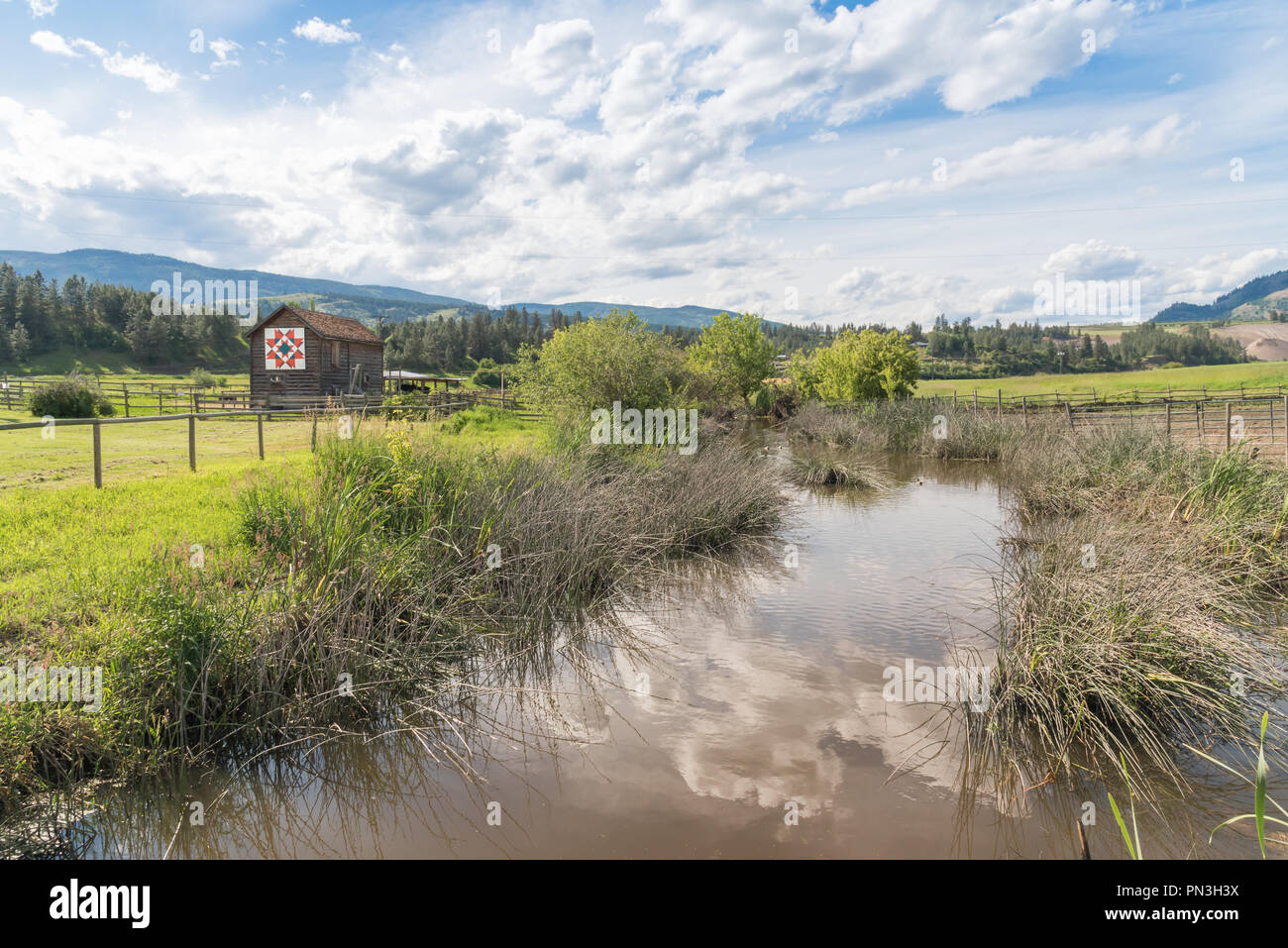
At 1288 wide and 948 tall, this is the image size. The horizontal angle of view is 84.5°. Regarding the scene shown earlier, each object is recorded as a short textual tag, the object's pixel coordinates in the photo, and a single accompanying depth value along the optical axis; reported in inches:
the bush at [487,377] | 3307.1
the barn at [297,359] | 1502.2
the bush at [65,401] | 1032.8
